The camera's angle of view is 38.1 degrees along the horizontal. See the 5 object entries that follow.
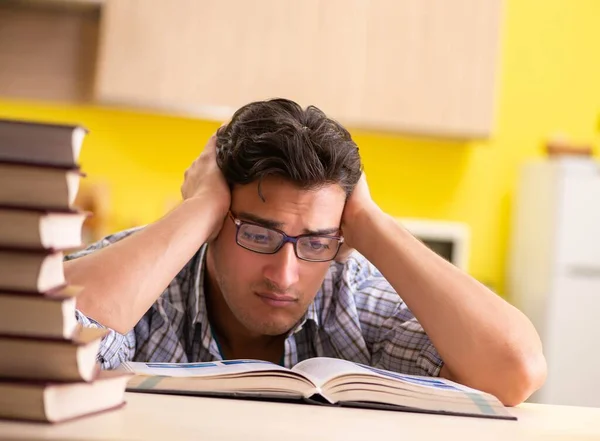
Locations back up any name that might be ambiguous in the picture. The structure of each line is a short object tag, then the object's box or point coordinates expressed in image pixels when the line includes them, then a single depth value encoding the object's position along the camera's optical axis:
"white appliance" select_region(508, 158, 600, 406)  3.64
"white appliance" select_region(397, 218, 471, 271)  3.87
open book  1.03
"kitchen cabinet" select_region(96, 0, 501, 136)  3.32
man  1.38
